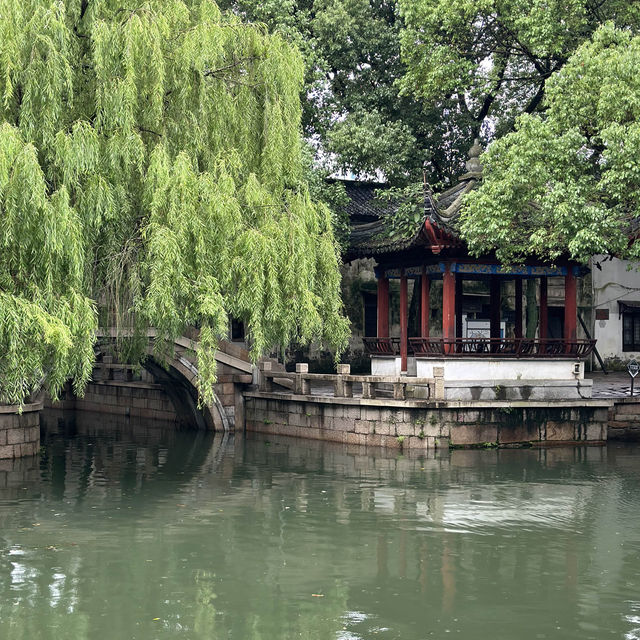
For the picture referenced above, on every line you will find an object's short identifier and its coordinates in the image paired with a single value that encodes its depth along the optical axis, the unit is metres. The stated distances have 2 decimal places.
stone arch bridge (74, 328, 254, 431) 22.27
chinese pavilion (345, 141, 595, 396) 20.75
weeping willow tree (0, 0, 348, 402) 13.73
